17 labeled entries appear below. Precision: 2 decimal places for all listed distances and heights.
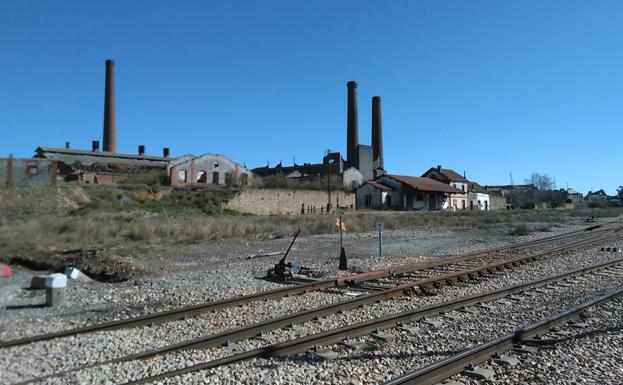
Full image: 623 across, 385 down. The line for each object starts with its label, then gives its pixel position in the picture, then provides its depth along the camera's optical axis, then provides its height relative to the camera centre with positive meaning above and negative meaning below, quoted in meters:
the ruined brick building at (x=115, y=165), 61.35 +6.70
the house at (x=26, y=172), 42.50 +3.72
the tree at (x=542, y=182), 142.49 +8.82
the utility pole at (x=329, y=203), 57.28 +1.35
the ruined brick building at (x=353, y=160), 82.94 +9.18
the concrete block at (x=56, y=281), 10.01 -1.20
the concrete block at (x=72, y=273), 12.99 -1.35
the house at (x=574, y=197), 117.70 +4.90
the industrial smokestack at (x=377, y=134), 87.25 +13.71
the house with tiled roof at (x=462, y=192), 84.19 +3.85
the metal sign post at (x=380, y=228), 18.92 -0.43
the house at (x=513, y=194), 100.25 +4.81
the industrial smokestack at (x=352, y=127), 83.00 +13.92
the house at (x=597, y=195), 173.98 +6.86
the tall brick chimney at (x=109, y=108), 71.56 +14.54
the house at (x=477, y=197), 88.19 +3.08
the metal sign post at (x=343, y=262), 15.36 -1.33
